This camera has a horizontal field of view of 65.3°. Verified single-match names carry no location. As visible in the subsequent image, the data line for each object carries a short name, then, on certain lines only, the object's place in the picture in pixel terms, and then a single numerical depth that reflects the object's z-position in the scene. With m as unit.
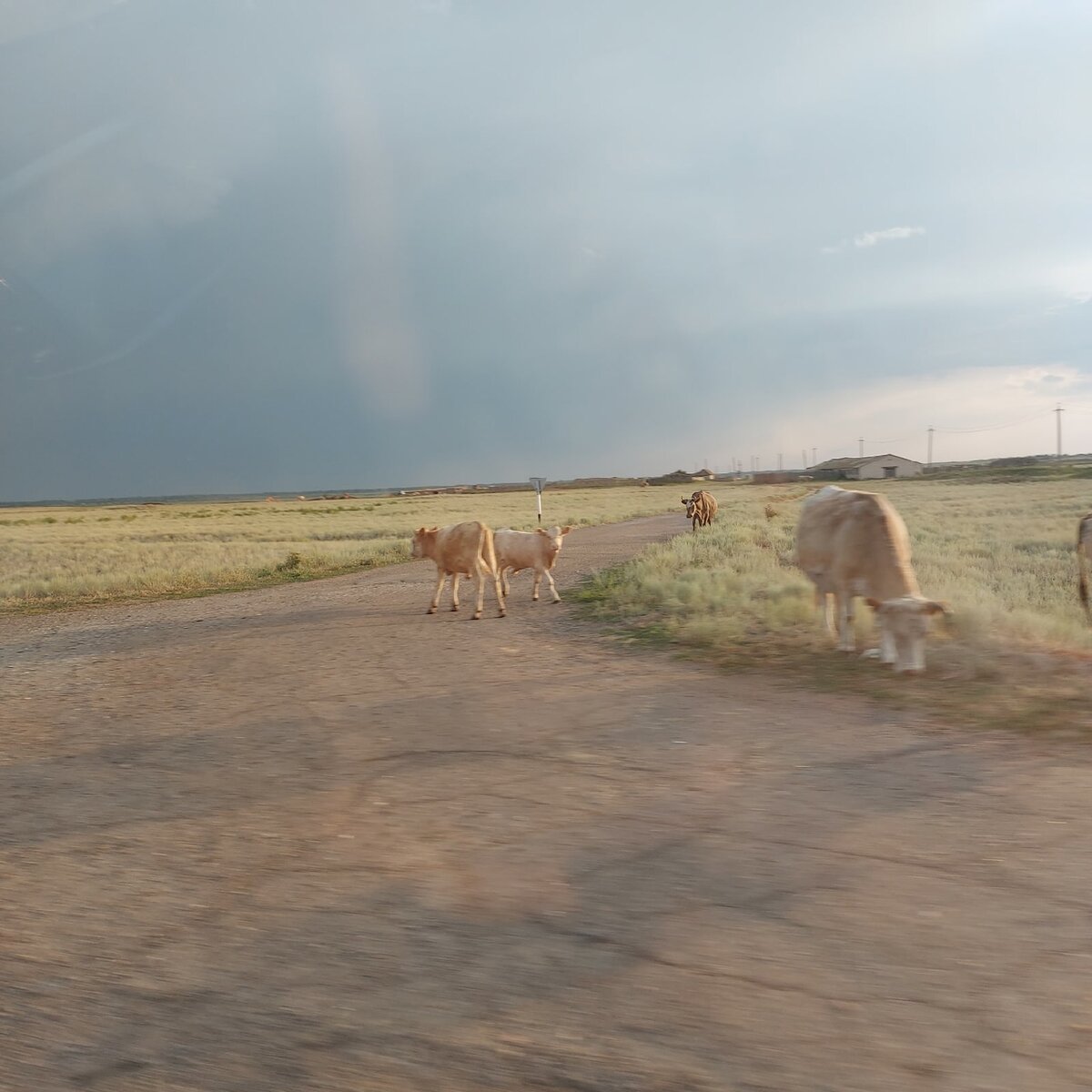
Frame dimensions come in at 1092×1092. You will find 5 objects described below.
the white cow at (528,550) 14.91
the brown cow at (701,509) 31.98
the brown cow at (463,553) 13.74
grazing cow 8.27
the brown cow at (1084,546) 10.80
